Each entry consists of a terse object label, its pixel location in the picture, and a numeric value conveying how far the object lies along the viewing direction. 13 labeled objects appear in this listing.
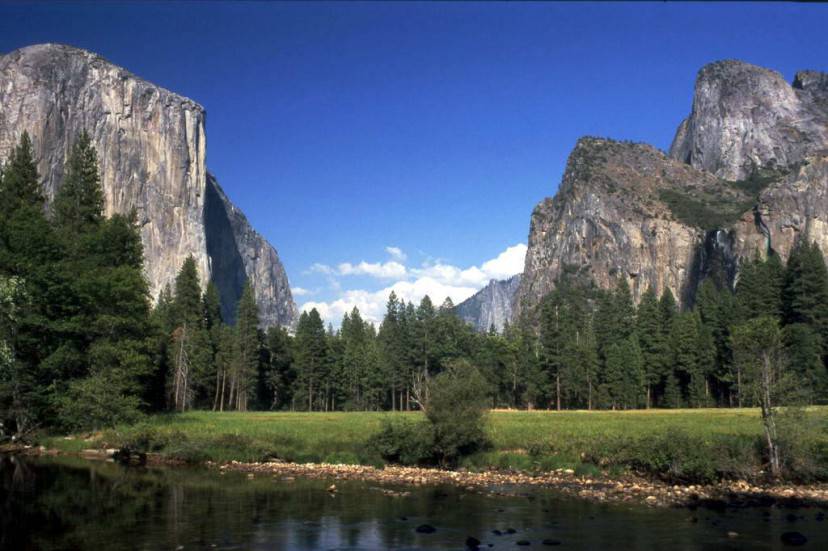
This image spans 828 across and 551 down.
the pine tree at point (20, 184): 61.19
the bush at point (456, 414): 36.41
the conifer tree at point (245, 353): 98.00
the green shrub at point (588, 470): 33.19
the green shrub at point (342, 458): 38.53
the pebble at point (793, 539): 20.41
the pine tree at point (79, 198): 64.81
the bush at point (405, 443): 37.12
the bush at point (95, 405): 45.59
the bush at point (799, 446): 29.81
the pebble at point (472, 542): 20.33
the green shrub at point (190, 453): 40.03
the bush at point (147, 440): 42.84
